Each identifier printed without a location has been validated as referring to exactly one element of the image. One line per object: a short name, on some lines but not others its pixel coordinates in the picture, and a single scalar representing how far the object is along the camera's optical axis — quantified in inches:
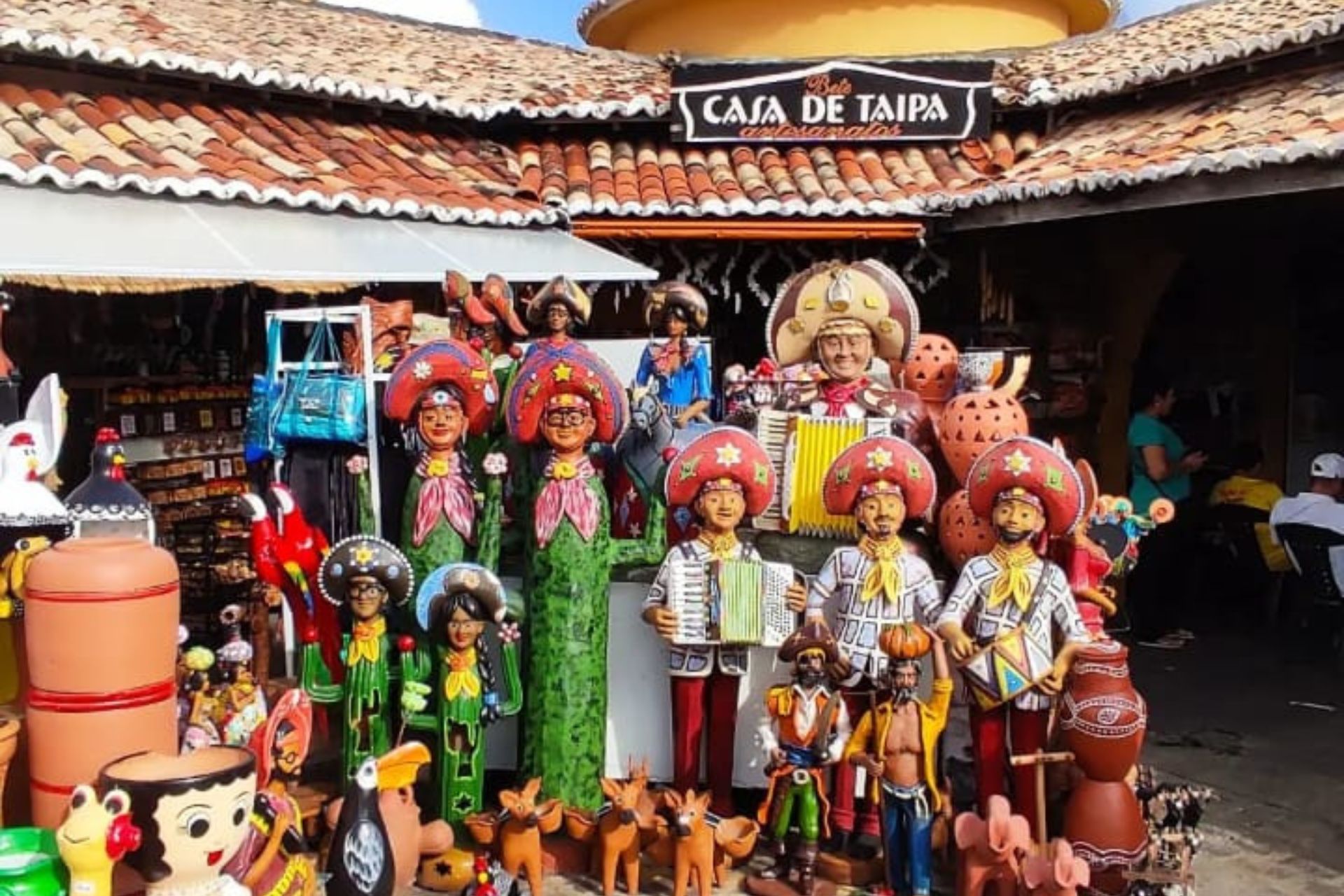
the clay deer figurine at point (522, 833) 161.6
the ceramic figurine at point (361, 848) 140.3
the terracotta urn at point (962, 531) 174.6
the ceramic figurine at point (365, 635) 168.6
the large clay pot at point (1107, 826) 154.6
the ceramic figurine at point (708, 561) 170.7
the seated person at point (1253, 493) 303.0
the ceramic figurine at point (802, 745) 162.2
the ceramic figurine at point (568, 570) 176.7
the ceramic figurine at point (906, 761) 157.9
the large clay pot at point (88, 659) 140.0
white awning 229.0
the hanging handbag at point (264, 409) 209.3
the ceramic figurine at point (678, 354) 215.0
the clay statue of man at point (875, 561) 167.3
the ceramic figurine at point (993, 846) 149.9
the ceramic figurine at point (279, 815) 136.6
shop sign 341.7
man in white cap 274.4
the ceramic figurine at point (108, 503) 164.2
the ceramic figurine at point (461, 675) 168.2
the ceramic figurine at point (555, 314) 186.1
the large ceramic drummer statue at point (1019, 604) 159.8
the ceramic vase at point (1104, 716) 154.0
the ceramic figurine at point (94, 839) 118.5
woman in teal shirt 305.9
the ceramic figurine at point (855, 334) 186.2
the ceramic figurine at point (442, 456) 178.1
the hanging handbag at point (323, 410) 193.0
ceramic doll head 122.1
